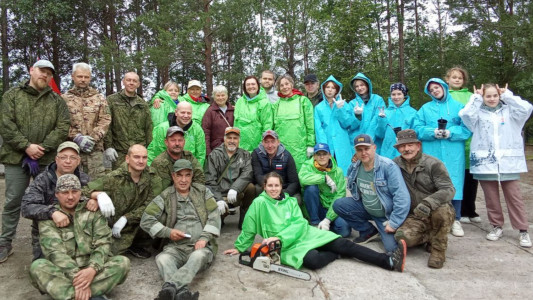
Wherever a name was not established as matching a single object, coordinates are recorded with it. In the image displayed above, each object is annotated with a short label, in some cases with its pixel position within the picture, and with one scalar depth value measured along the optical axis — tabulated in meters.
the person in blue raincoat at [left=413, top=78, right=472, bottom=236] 4.98
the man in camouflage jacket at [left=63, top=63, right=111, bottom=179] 4.48
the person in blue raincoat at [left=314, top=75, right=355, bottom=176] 5.80
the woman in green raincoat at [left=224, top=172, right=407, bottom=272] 3.68
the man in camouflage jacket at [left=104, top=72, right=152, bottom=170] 5.00
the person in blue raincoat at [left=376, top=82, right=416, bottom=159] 5.63
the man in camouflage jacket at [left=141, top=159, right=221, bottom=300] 3.39
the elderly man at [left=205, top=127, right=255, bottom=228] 5.02
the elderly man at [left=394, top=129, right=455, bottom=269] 3.86
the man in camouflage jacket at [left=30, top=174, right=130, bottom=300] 2.88
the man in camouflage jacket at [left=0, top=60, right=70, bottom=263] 4.02
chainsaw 3.52
